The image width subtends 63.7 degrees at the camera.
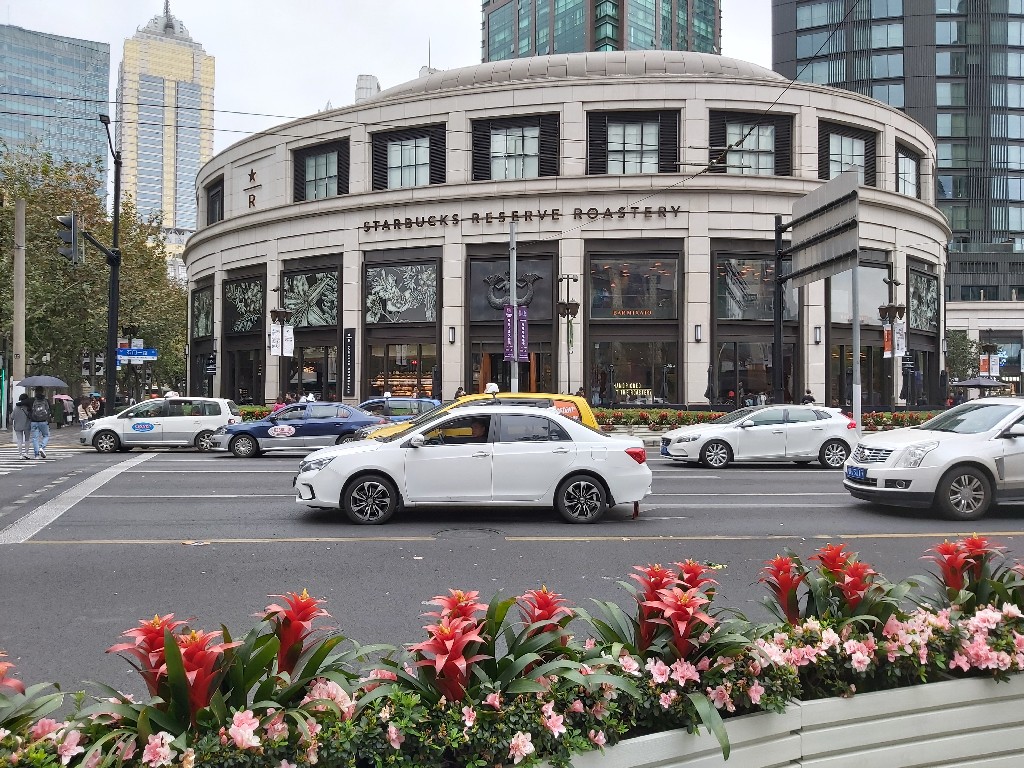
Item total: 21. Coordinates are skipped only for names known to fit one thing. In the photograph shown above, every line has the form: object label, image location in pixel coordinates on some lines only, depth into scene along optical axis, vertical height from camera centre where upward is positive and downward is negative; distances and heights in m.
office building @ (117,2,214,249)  192.50 +64.34
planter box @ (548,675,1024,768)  2.88 -1.25
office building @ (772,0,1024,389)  79.12 +31.67
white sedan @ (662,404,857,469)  19.05 -1.04
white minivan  23.31 -0.99
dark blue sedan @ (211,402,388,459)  21.95 -1.06
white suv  11.05 -1.03
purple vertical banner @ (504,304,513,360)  31.58 +2.32
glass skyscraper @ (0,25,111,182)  146.50 +58.84
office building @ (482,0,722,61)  108.81 +51.62
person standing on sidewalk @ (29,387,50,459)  20.38 -0.81
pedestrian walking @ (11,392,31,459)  20.41 -0.82
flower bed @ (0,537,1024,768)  2.44 -0.97
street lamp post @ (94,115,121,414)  26.62 +2.33
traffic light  21.45 +4.00
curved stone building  33.44 +6.68
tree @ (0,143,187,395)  38.06 +5.80
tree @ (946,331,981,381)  74.57 +3.43
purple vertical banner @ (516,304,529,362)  31.36 +2.15
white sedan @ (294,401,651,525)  10.77 -1.01
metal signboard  20.08 +4.21
